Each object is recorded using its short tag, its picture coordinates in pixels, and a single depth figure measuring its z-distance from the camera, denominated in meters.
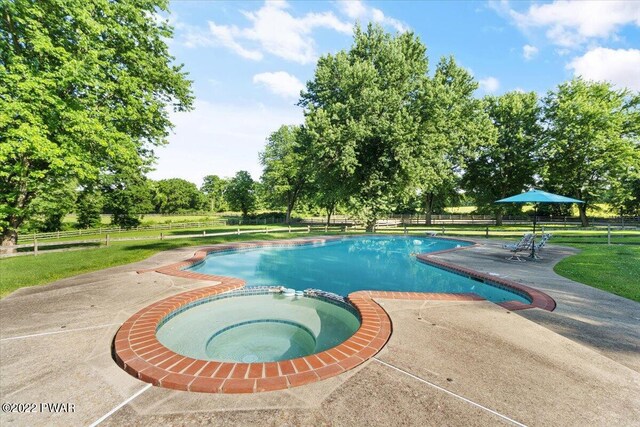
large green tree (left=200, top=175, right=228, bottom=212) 79.56
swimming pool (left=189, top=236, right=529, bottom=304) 8.50
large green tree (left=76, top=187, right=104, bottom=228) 33.50
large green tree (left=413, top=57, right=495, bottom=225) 21.12
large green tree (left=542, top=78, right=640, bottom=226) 26.67
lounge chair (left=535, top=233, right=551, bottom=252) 12.13
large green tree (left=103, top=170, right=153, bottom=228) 35.63
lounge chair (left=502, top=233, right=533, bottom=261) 11.14
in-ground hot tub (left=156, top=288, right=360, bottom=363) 4.68
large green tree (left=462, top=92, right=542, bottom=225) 30.14
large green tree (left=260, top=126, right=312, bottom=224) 41.38
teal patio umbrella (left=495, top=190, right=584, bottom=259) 11.09
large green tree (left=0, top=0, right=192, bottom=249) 9.63
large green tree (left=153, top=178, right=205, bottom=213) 67.00
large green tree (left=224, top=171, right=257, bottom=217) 49.59
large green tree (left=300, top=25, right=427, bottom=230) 19.52
